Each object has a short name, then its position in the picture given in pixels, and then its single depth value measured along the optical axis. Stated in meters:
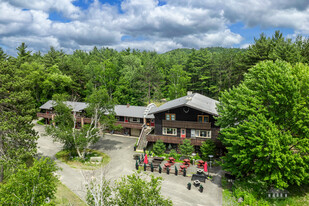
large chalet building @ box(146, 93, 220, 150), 31.28
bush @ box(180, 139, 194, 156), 30.38
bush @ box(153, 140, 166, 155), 31.97
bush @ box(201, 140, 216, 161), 29.16
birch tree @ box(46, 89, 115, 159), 29.27
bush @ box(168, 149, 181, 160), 31.04
